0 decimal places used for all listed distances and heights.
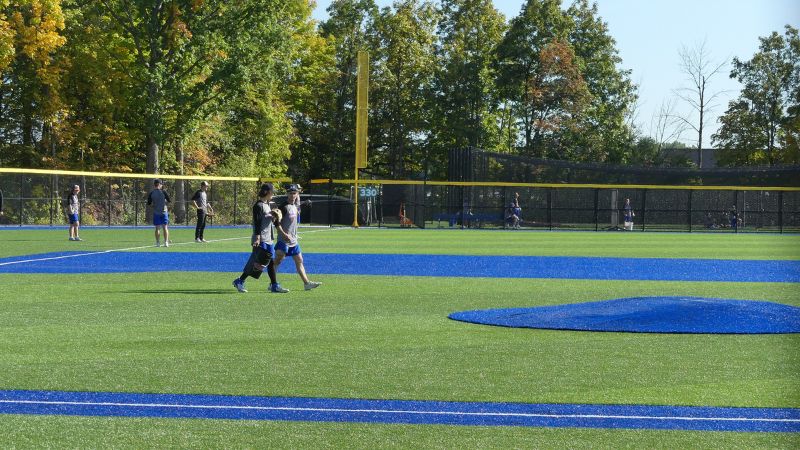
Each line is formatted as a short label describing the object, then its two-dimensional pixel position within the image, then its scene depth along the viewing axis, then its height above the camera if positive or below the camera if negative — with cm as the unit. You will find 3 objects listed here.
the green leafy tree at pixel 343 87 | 7744 +820
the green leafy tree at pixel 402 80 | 7700 +872
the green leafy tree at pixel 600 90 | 7356 +819
